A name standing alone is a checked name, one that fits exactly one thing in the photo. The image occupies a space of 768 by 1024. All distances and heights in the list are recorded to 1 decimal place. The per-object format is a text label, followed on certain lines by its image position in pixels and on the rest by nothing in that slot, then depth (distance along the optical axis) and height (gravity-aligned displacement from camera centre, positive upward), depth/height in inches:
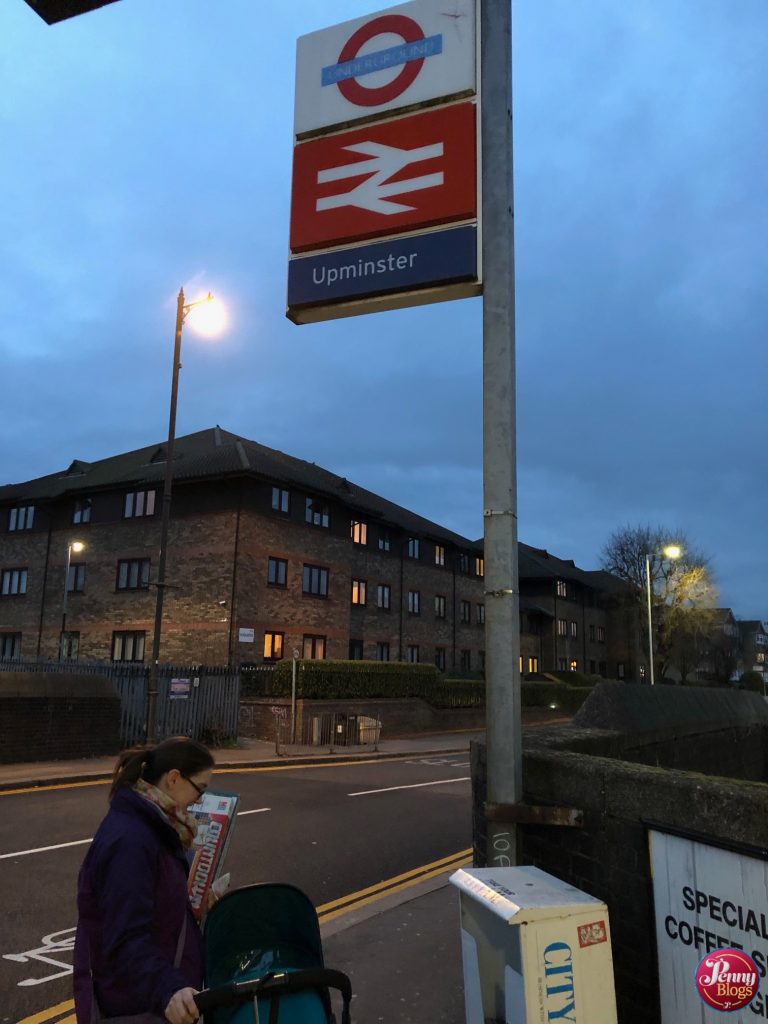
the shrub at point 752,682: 2989.7 -64.8
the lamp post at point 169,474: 686.5 +170.5
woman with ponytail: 94.7 -31.6
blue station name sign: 154.2 +81.3
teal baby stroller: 112.5 -41.3
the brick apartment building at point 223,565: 1163.3 +163.6
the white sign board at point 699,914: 109.1 -37.5
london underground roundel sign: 160.2 +129.5
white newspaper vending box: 100.7 -39.6
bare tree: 2185.0 +225.3
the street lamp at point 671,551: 1188.1 +176.9
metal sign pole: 139.2 +41.6
